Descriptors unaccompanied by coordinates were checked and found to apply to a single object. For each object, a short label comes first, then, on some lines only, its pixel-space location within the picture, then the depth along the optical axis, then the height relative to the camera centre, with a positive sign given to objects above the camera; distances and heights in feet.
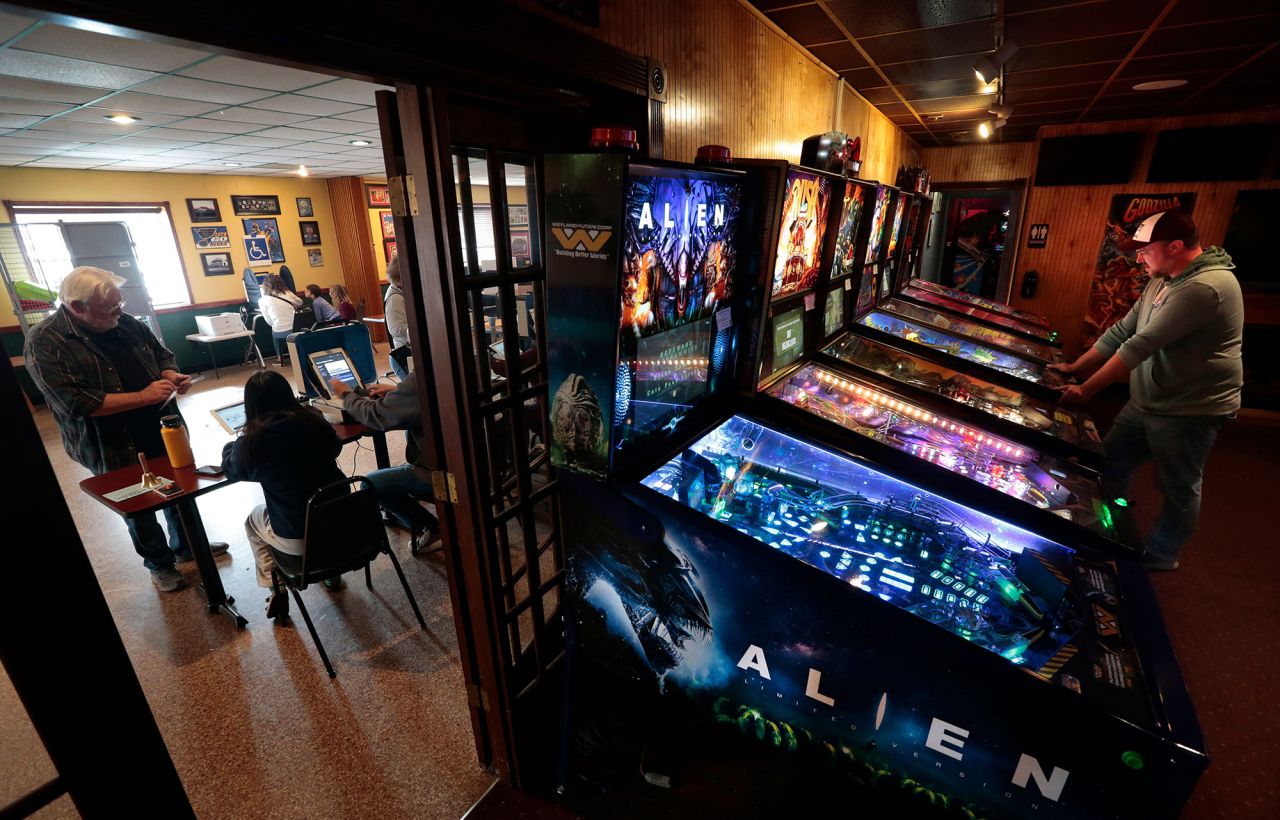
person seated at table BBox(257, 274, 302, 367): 24.00 -3.11
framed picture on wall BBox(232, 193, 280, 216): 29.30 +1.17
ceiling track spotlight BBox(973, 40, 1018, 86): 9.79 +2.64
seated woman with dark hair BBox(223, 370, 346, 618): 7.64 -2.99
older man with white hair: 8.77 -2.36
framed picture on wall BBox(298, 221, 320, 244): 32.55 -0.26
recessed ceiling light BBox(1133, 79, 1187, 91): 14.26 +3.13
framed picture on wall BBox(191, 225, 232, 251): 27.94 -0.40
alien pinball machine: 4.04 -3.06
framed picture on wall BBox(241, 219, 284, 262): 30.04 -0.20
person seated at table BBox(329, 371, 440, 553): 9.22 -4.63
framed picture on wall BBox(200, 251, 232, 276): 28.40 -1.70
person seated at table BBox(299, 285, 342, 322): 23.49 -3.31
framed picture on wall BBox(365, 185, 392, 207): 34.40 +1.79
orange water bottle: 8.79 -3.15
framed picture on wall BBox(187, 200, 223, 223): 27.58 +0.85
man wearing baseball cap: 8.94 -2.36
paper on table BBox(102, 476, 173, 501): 8.01 -3.59
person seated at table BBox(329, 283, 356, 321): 23.02 -2.92
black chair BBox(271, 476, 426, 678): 7.71 -4.22
